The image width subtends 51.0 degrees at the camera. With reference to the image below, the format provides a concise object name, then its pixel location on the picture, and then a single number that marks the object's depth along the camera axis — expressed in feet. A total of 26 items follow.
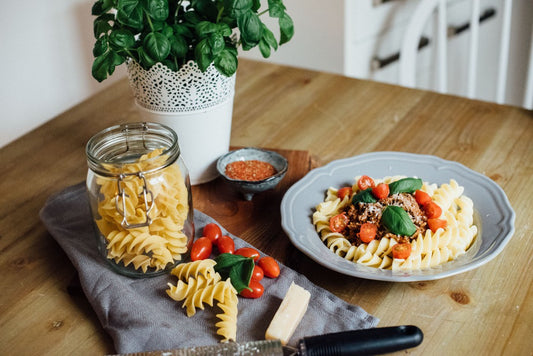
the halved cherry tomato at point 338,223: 3.65
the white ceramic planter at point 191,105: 4.08
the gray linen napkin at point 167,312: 3.05
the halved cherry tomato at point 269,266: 3.44
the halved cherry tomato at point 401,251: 3.34
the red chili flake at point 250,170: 4.28
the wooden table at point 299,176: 3.16
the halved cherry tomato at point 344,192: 3.99
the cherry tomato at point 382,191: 3.64
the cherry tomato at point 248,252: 3.57
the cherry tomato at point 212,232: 3.76
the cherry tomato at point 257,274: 3.39
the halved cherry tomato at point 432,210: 3.59
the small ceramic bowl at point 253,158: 4.13
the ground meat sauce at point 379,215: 3.55
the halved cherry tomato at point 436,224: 3.52
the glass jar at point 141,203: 3.30
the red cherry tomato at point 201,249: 3.59
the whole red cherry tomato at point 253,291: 3.29
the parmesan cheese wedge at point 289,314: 2.94
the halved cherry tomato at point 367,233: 3.47
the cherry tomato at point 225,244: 3.65
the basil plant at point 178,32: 3.63
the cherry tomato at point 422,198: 3.68
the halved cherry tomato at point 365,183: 3.86
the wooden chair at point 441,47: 7.25
